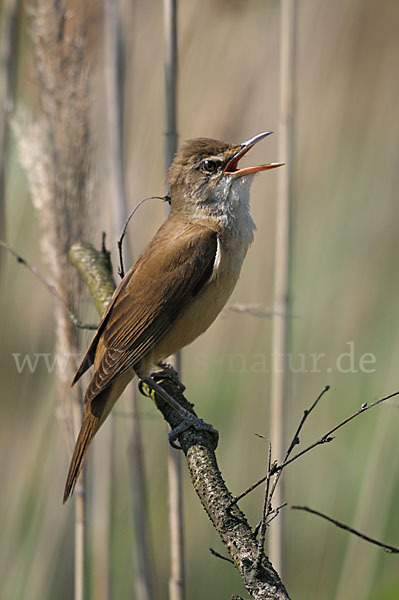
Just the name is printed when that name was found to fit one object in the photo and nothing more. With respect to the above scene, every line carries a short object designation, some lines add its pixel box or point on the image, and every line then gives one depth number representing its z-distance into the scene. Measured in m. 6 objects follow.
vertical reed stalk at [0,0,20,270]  5.78
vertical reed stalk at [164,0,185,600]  4.65
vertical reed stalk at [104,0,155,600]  5.31
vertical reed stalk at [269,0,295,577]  5.06
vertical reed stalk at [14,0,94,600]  4.92
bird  4.42
